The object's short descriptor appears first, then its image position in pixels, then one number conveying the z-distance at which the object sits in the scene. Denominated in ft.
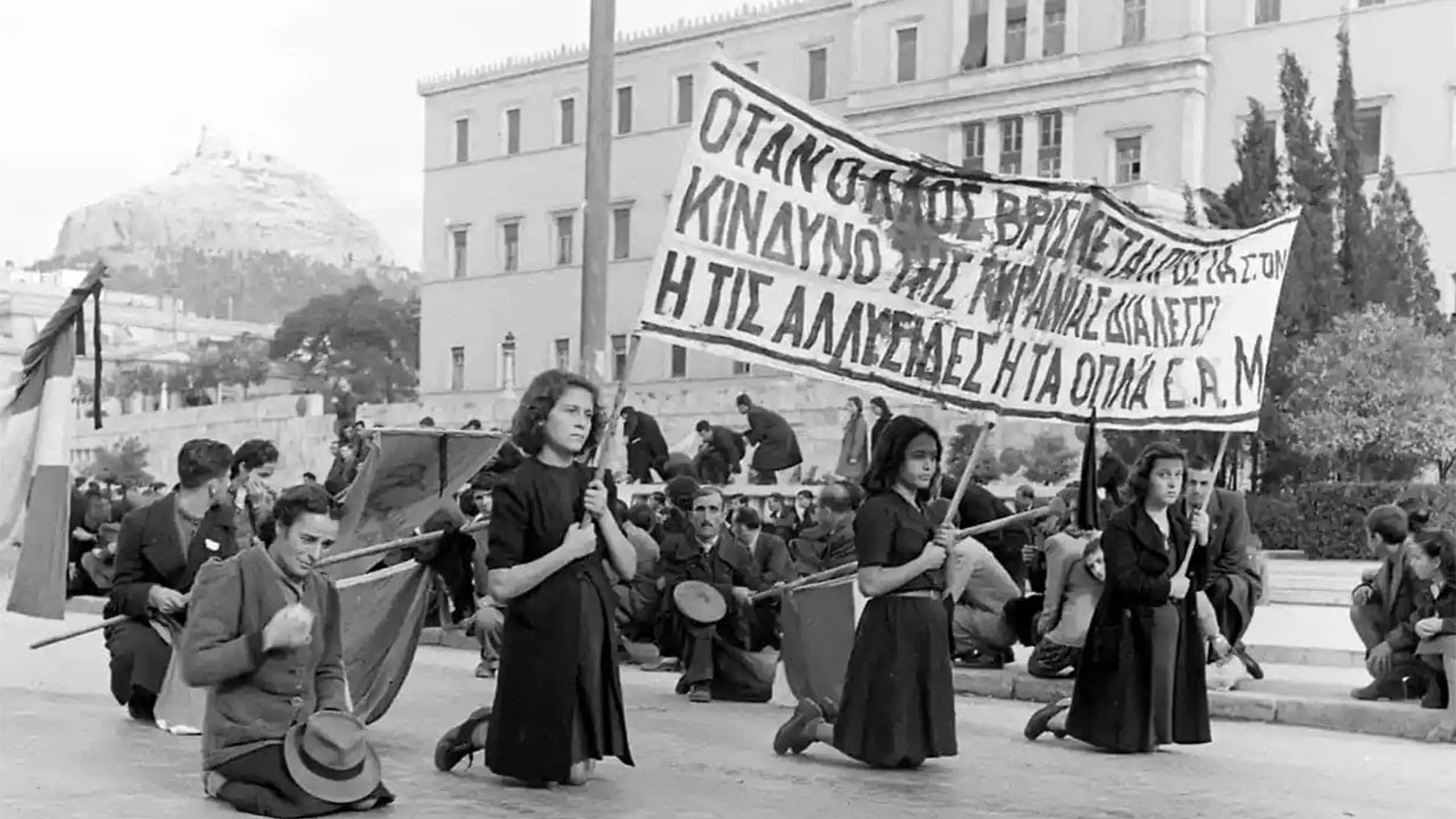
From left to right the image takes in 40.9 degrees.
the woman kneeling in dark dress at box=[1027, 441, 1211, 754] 31.12
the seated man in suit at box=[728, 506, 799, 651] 41.39
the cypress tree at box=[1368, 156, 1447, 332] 105.09
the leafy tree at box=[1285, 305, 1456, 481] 94.38
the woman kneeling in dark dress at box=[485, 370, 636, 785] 25.61
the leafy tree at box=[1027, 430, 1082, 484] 127.75
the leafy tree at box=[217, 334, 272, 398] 311.88
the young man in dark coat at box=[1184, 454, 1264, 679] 39.22
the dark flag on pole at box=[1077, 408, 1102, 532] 31.19
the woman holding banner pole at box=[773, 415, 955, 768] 28.14
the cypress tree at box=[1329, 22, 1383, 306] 104.83
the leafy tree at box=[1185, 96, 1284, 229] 103.30
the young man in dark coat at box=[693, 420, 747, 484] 84.74
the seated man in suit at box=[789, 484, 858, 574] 40.50
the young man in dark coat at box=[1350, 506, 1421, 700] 37.22
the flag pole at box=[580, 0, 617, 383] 45.70
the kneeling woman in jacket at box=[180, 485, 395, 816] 23.00
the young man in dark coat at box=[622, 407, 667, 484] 92.63
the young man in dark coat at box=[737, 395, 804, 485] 86.89
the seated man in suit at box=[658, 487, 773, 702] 40.68
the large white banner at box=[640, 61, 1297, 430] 27.27
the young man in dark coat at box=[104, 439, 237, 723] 31.42
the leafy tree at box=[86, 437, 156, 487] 189.67
